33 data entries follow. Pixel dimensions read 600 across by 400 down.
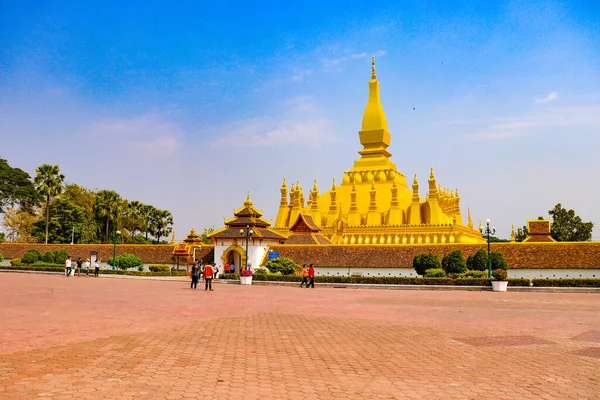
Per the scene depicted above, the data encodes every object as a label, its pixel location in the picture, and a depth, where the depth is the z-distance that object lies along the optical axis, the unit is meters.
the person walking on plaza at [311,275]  30.11
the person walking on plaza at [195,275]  27.36
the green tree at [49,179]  63.84
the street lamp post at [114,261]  44.72
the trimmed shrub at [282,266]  37.84
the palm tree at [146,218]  80.33
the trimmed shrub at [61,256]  49.06
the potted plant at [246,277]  33.06
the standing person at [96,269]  39.80
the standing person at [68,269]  38.38
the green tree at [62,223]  68.56
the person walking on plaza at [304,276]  30.72
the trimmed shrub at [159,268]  45.72
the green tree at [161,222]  82.88
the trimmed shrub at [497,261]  33.94
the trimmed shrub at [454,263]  34.56
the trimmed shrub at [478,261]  34.16
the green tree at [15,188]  69.69
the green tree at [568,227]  61.75
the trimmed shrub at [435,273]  33.72
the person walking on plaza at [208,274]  26.03
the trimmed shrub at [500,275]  28.31
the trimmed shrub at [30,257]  48.94
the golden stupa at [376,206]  48.01
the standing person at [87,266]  40.03
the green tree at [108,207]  67.62
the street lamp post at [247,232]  36.78
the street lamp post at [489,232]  31.09
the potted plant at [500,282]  28.14
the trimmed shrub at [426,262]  35.59
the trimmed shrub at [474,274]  32.41
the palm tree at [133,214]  78.25
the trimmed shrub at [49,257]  49.25
